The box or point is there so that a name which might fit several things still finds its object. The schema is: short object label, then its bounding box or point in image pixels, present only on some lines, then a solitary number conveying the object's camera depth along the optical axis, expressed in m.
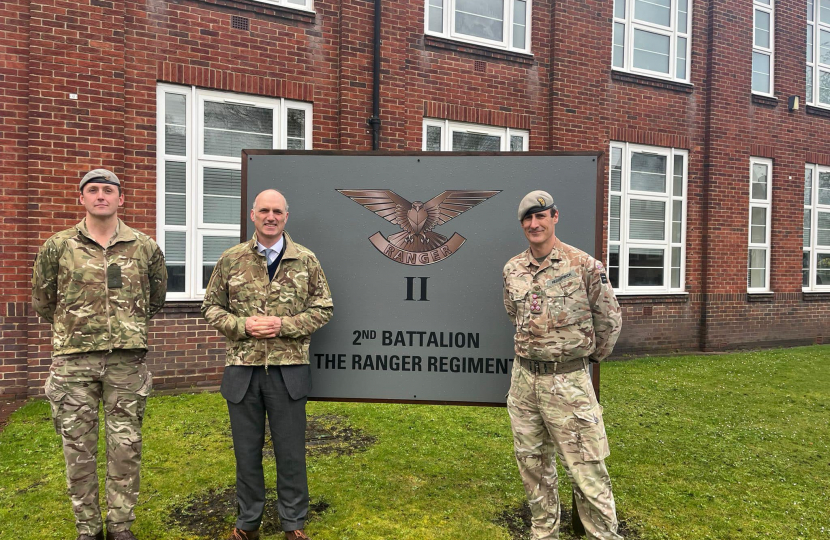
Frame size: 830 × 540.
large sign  3.62
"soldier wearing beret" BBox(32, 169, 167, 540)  3.03
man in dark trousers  3.04
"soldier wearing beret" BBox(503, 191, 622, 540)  2.78
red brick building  6.25
